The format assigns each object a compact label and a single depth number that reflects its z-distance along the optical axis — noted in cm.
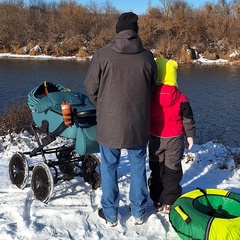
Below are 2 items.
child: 364
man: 323
